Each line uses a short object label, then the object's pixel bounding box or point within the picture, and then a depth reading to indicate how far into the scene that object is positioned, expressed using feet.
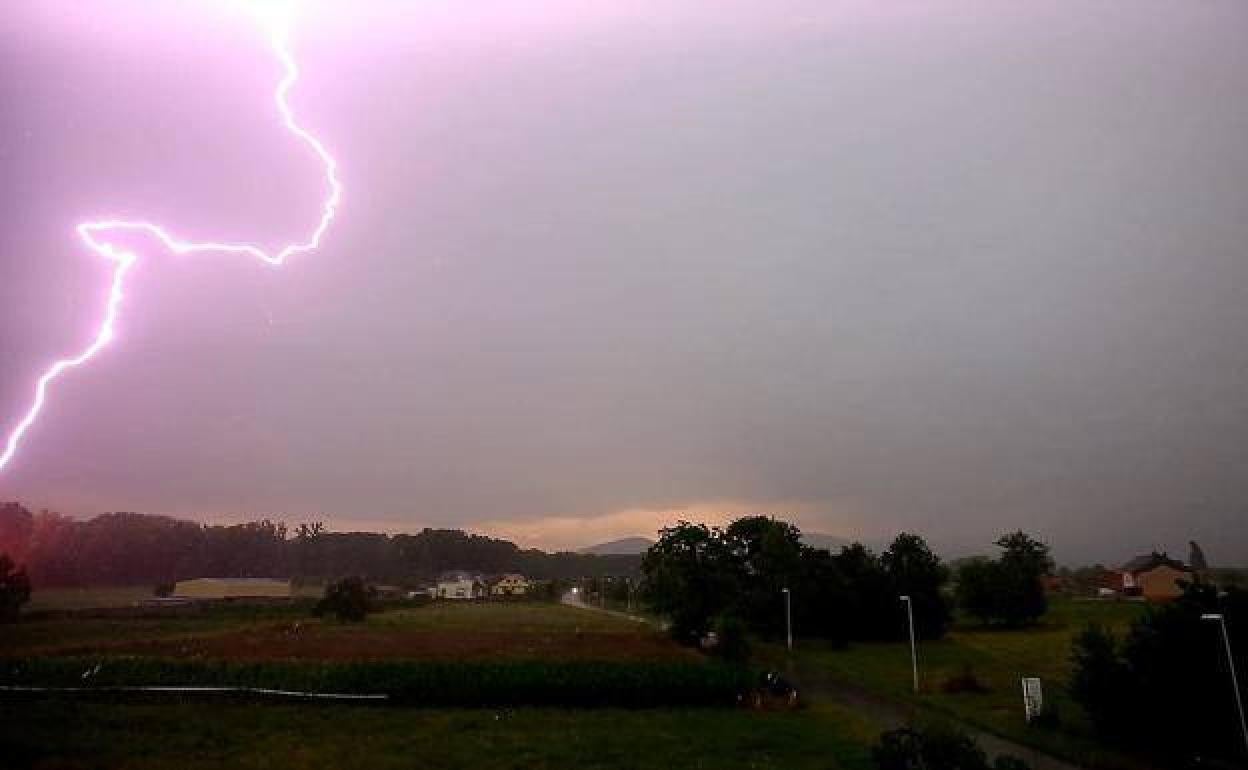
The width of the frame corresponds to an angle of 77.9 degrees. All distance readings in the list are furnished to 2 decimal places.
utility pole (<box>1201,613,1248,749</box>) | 57.54
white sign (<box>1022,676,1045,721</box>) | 79.30
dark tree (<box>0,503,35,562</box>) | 220.02
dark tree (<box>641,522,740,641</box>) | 165.68
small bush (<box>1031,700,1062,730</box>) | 77.15
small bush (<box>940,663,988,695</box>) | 101.60
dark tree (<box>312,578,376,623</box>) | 215.92
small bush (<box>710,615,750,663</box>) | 128.16
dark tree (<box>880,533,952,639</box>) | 185.98
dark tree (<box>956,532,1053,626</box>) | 202.28
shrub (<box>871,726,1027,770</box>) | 49.60
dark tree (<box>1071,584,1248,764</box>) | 63.41
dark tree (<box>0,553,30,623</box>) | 168.55
